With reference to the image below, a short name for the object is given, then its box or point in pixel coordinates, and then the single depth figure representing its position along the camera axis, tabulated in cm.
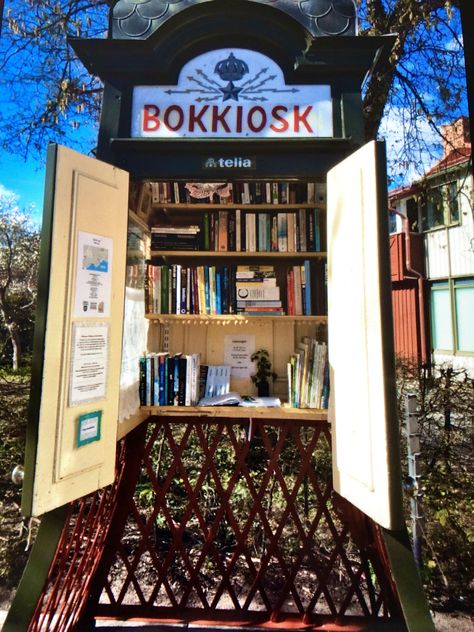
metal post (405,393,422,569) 219
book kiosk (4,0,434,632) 158
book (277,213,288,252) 254
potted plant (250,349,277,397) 266
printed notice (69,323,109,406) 166
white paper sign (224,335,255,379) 275
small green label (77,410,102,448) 167
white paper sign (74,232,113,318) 168
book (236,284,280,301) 254
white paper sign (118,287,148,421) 207
